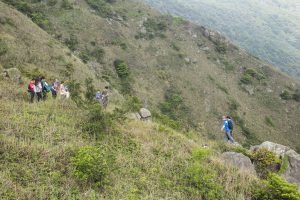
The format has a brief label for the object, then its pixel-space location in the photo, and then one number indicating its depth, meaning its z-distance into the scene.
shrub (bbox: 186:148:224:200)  7.25
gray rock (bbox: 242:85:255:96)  59.62
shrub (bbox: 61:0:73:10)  53.81
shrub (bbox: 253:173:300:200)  7.03
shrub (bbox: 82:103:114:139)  9.25
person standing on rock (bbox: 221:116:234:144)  15.60
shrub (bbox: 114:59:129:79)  48.97
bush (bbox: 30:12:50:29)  44.81
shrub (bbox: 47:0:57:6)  52.40
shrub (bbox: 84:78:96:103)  11.08
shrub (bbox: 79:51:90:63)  45.56
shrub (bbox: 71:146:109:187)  6.48
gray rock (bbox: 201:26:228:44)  71.12
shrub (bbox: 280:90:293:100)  60.50
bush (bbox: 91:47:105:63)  49.23
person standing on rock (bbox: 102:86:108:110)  17.33
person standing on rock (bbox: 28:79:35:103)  13.57
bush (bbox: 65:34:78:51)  46.79
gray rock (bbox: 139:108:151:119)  17.68
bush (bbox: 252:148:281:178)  11.12
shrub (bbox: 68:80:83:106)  11.19
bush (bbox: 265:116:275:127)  53.25
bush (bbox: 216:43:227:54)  68.25
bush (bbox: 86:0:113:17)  62.12
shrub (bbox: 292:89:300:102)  60.72
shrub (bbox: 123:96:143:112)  12.93
